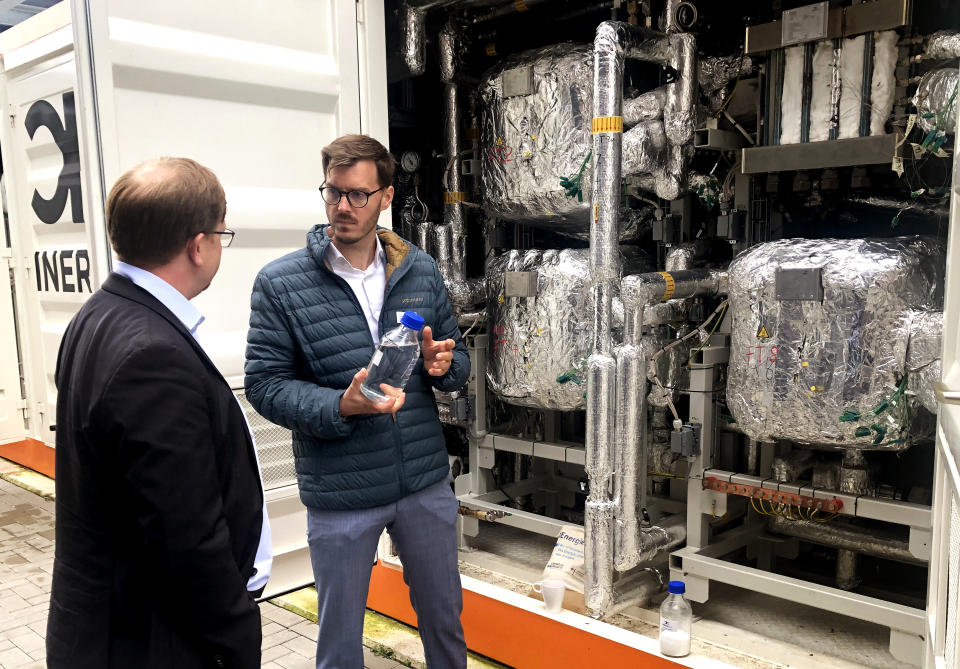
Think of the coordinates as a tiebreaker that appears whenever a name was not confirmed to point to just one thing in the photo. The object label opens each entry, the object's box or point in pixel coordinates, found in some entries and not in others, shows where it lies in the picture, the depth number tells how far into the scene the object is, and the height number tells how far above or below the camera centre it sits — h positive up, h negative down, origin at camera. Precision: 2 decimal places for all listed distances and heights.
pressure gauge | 3.61 +0.41
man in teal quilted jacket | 1.87 -0.36
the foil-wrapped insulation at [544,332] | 2.87 -0.32
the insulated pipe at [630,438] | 2.44 -0.61
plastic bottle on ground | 2.17 -1.07
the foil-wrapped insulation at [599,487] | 2.46 -0.77
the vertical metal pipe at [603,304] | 2.37 -0.18
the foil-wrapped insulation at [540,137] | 2.84 +0.42
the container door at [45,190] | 2.88 +0.28
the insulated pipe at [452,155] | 3.20 +0.40
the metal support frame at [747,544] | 2.16 -1.02
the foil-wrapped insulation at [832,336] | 2.17 -0.27
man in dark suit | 1.11 -0.31
